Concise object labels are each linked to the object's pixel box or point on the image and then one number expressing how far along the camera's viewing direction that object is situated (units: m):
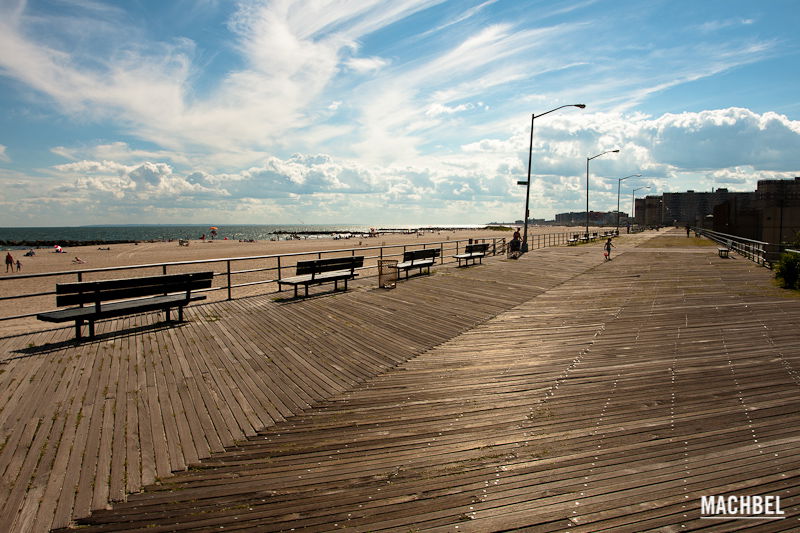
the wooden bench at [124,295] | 7.32
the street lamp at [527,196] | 25.56
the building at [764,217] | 54.03
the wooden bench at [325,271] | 11.49
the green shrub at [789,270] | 12.45
